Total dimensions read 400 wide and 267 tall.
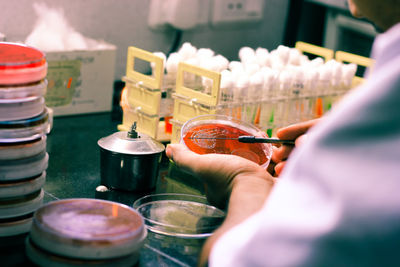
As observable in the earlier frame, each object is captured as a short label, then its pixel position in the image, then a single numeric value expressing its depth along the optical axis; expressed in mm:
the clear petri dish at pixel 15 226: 863
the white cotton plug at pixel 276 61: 1226
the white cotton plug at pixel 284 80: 1178
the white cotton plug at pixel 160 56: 1143
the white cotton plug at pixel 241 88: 1129
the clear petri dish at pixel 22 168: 850
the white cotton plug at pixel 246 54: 1240
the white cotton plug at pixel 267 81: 1156
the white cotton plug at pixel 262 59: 1237
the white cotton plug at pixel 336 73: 1227
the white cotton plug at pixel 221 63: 1163
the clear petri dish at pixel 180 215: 906
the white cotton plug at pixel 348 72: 1238
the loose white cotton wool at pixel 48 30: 1240
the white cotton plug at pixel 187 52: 1192
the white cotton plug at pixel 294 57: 1274
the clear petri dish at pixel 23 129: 846
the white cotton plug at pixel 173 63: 1164
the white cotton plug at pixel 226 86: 1114
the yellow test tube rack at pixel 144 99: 1139
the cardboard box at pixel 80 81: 1233
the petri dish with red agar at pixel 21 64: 840
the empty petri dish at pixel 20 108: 842
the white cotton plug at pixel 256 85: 1141
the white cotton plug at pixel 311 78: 1204
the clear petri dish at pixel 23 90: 841
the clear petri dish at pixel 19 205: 856
